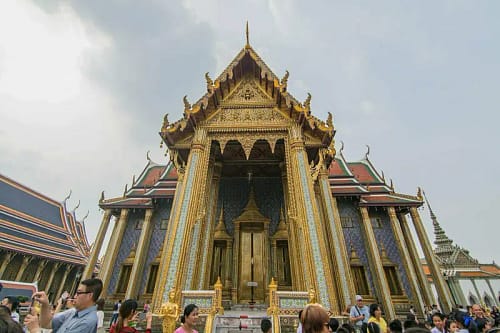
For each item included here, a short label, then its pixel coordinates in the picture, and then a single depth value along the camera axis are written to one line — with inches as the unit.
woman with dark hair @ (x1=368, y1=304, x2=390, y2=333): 138.8
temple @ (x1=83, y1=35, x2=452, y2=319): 288.7
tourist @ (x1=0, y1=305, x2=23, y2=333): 56.3
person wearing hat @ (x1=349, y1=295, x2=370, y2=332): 180.9
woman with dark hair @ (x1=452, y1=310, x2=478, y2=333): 118.8
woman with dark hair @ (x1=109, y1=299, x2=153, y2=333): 85.6
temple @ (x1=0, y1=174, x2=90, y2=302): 579.5
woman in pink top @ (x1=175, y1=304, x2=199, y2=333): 99.0
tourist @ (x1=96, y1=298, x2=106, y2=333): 164.5
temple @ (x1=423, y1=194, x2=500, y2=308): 674.8
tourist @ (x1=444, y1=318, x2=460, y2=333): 142.8
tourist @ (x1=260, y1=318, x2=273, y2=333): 136.6
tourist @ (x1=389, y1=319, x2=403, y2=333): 106.6
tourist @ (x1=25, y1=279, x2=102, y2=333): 73.7
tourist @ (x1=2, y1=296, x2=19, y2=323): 159.9
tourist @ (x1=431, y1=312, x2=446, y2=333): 143.5
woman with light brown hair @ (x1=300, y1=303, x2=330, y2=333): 65.1
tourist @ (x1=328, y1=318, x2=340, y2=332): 147.4
